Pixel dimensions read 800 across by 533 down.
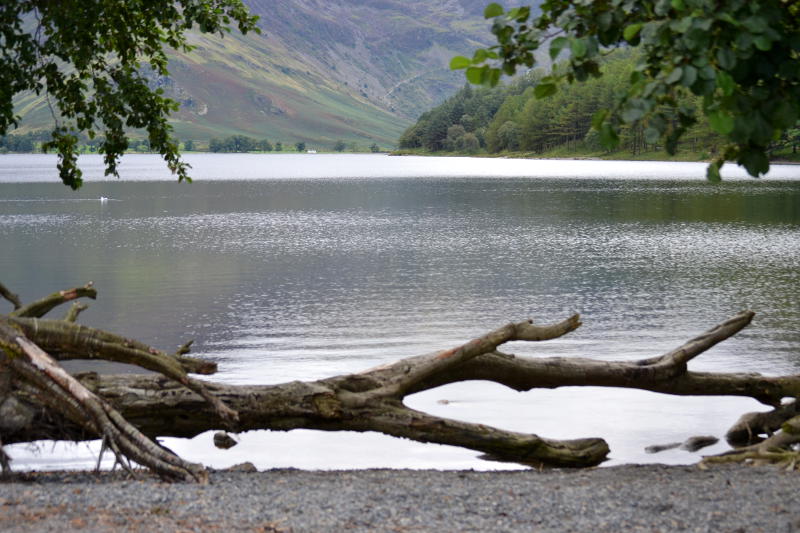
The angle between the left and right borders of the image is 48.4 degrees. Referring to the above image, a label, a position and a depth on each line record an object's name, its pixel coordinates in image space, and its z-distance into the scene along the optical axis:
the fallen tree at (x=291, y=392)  11.69
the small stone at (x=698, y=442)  16.27
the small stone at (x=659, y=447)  16.19
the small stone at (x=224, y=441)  16.14
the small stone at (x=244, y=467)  13.66
